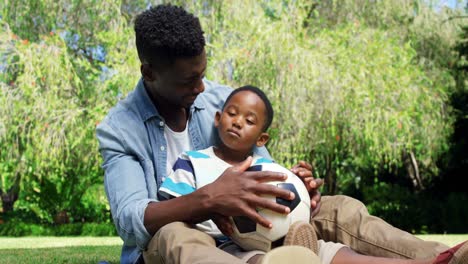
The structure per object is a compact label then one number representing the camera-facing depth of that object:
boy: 2.35
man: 2.12
